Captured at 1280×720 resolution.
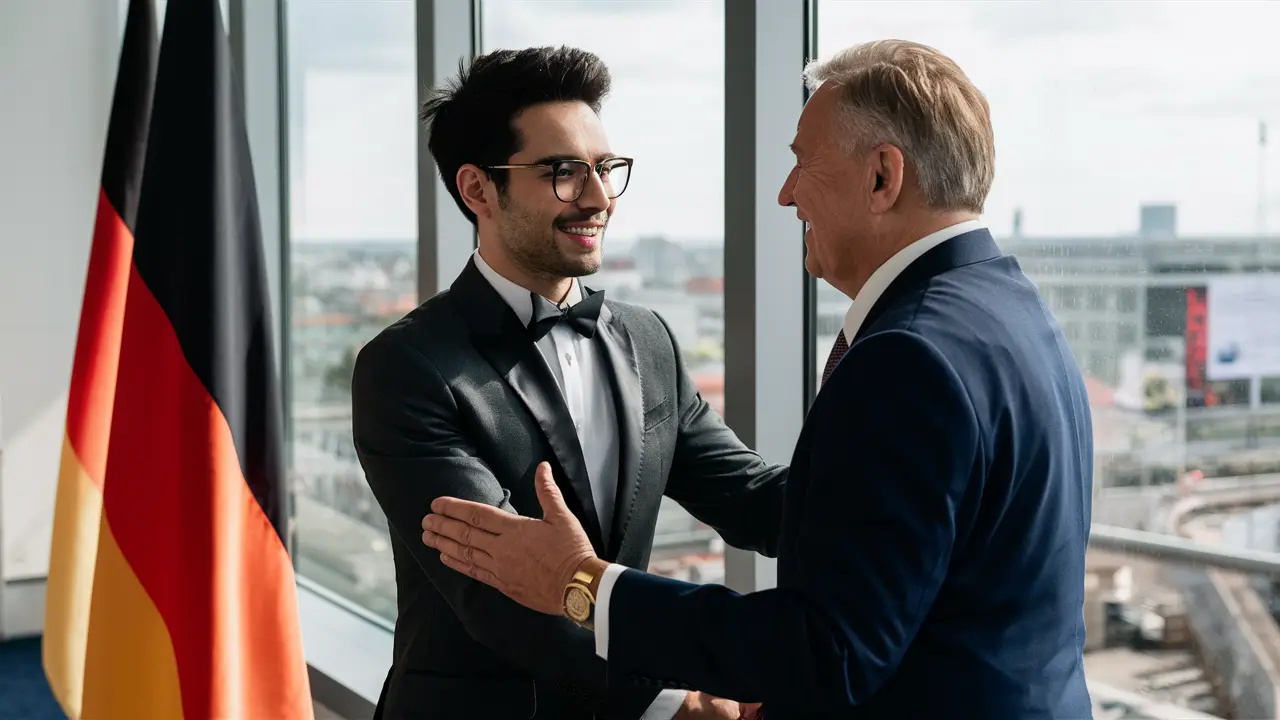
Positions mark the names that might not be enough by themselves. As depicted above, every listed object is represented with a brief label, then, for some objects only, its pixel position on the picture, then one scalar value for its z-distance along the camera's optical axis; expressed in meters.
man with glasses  1.73
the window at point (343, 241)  4.21
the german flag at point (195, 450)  2.87
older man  1.17
